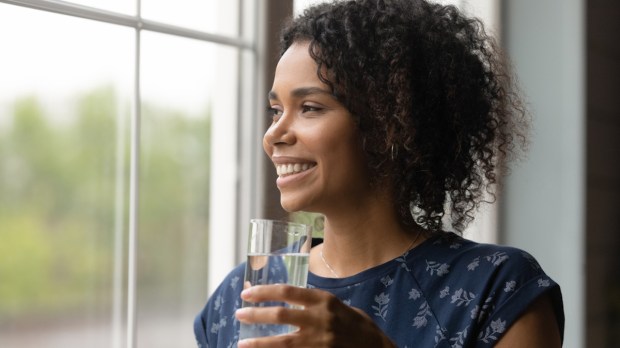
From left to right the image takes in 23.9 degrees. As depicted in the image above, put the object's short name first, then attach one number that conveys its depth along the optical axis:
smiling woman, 1.50
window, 1.85
